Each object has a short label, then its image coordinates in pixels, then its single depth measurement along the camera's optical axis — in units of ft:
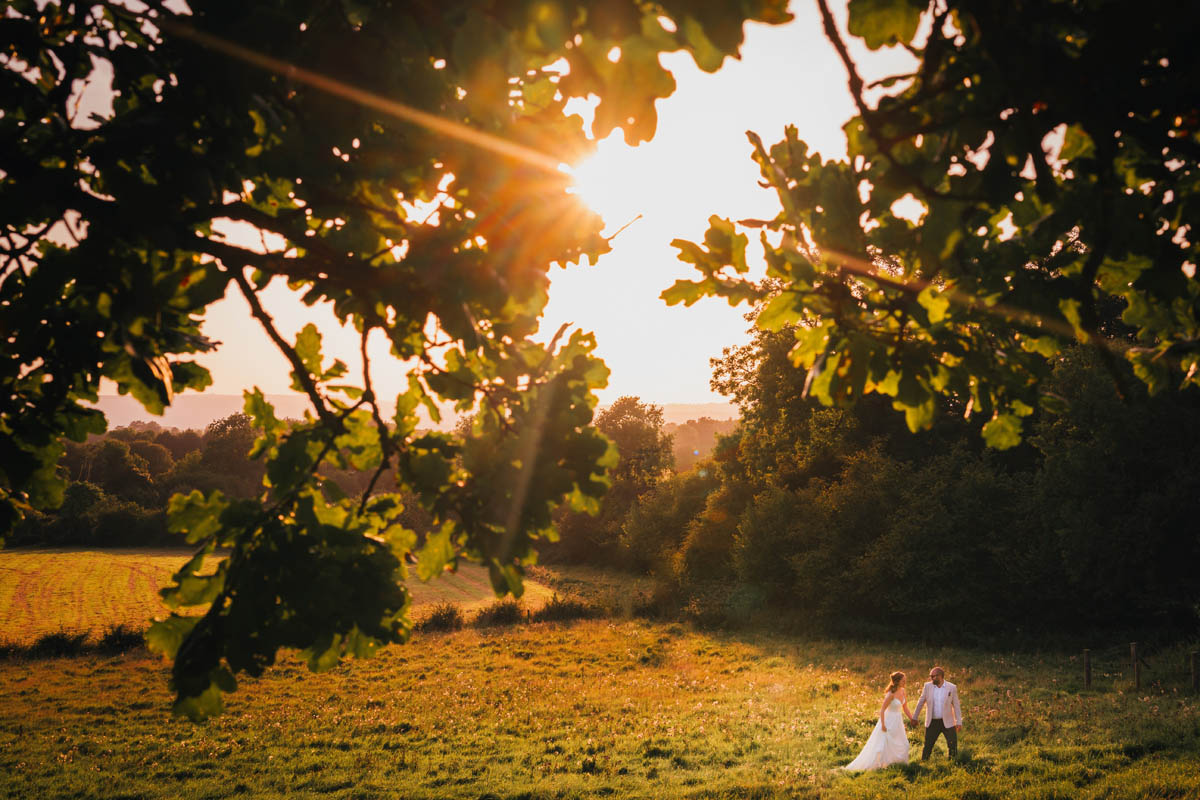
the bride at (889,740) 42.75
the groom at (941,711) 41.81
